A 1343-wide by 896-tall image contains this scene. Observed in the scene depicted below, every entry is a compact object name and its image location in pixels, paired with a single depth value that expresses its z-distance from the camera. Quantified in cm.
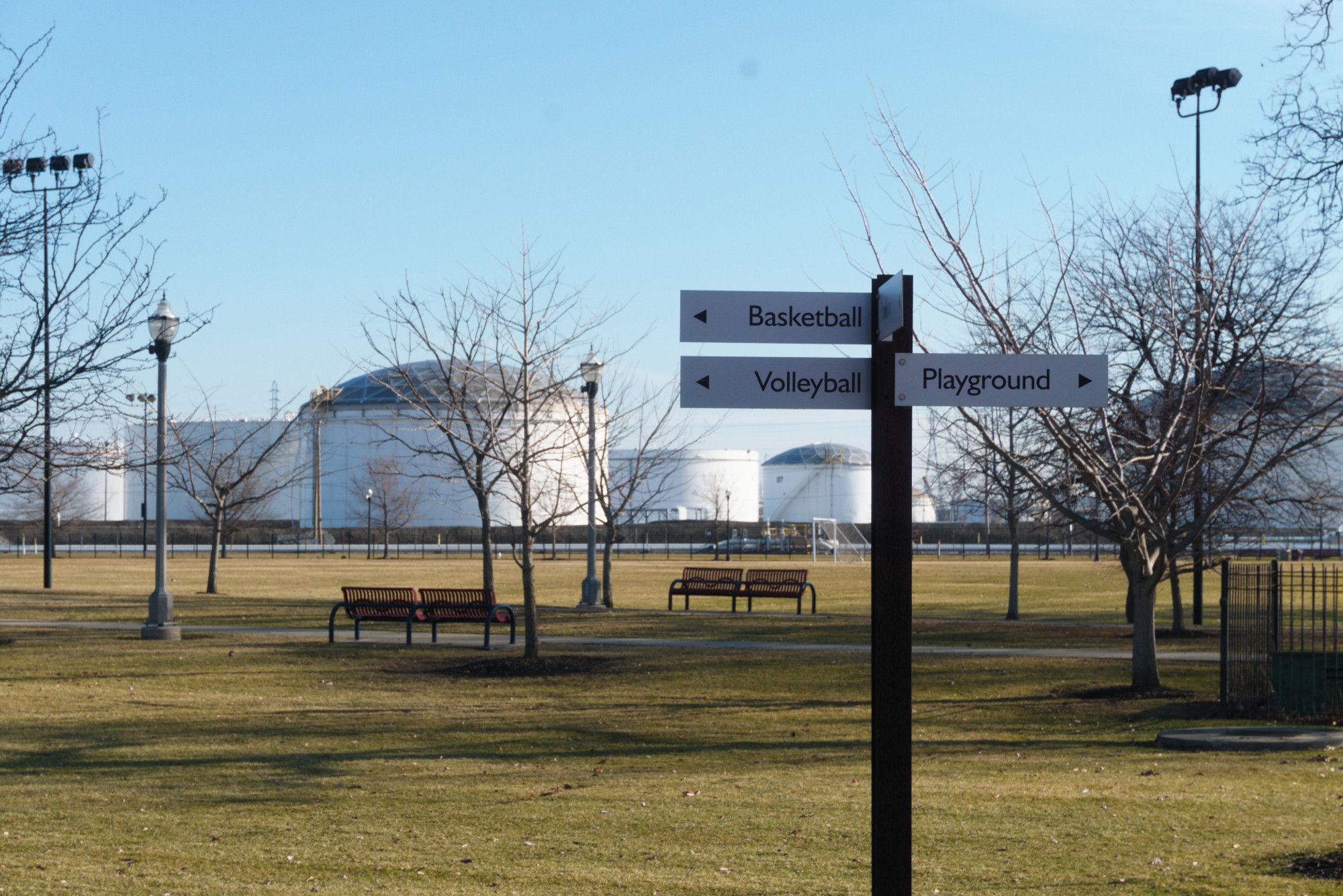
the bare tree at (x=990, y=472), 2312
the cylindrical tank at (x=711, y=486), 11564
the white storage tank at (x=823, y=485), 12488
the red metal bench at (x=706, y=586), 2912
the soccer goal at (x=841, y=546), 7206
